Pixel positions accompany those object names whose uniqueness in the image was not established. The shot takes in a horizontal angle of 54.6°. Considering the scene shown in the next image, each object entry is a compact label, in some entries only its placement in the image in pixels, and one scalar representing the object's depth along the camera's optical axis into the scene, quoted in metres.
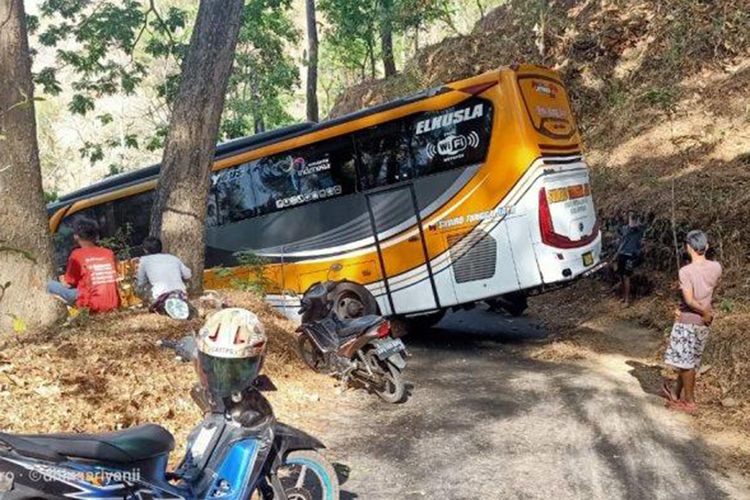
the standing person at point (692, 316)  6.81
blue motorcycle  2.99
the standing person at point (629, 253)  12.04
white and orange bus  9.56
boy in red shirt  6.91
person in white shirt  7.48
